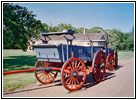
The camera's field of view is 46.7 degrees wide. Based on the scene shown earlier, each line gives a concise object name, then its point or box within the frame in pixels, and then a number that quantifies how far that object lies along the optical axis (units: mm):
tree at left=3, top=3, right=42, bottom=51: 11969
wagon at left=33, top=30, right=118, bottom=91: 6039
